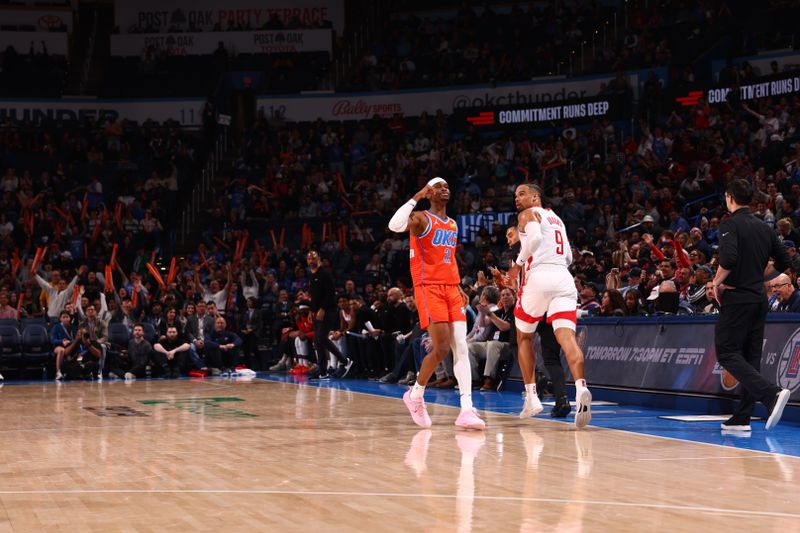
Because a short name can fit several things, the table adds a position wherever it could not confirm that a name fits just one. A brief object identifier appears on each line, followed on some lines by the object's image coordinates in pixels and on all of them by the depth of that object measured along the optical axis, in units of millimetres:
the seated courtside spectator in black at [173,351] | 20562
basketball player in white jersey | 10172
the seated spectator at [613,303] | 13750
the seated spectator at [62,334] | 20438
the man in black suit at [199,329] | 21297
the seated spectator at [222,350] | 21156
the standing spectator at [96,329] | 20453
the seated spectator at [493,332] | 14828
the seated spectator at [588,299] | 14811
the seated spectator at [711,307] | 13273
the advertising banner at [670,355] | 10492
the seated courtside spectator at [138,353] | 20391
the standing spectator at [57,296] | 21906
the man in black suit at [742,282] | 9273
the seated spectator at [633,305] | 13930
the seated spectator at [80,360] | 20047
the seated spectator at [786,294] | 11781
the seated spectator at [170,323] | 20981
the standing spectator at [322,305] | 17969
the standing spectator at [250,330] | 22478
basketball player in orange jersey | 10047
